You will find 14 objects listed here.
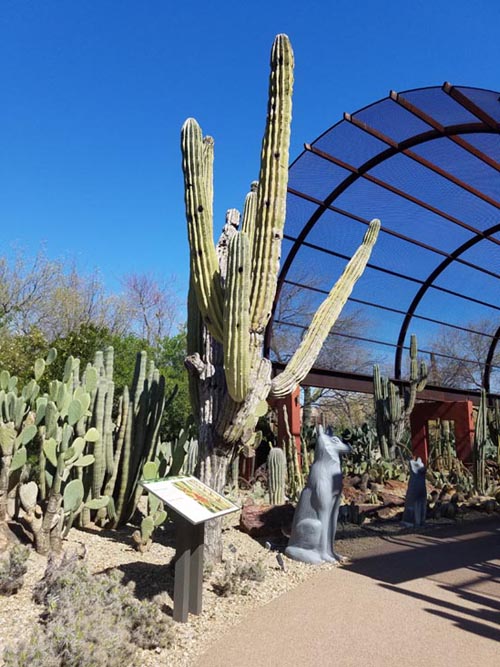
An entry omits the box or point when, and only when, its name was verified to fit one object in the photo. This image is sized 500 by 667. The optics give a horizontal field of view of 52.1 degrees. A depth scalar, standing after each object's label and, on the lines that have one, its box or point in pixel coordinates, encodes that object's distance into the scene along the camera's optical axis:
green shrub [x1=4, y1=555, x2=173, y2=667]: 2.37
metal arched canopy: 7.41
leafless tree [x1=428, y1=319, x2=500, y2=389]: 14.09
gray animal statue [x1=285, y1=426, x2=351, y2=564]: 4.75
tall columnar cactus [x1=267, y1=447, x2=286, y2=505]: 6.86
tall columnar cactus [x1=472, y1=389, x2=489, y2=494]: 9.52
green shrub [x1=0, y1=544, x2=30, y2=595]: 3.18
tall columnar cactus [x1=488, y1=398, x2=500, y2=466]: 12.62
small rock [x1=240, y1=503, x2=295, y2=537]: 5.64
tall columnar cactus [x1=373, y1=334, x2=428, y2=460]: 11.19
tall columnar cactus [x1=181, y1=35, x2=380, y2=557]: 3.96
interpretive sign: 3.09
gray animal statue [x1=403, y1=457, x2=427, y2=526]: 6.62
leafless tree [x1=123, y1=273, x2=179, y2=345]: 23.95
